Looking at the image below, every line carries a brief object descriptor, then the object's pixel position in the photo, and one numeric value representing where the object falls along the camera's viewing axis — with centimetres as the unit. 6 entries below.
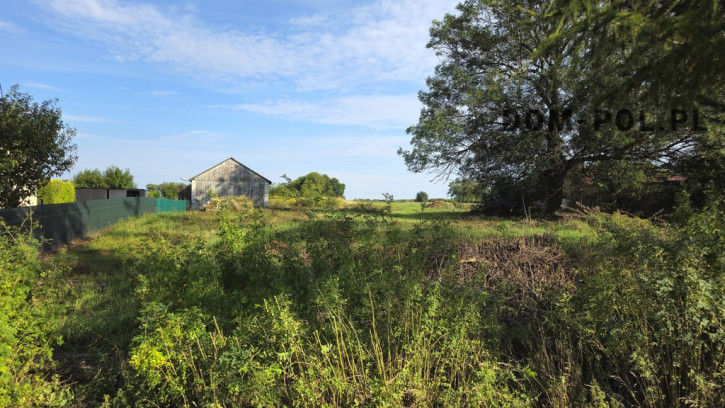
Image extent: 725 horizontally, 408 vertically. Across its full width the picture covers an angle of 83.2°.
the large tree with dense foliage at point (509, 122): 1780
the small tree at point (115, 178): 4729
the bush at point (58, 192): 2395
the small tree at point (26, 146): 1309
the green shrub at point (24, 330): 307
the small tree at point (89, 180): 4478
